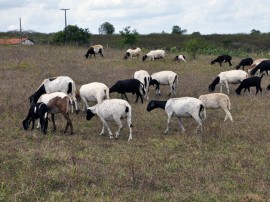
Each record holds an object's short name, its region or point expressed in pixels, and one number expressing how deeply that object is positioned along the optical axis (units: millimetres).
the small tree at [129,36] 50031
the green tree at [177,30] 104206
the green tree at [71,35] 55219
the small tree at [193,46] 38553
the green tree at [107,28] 106006
